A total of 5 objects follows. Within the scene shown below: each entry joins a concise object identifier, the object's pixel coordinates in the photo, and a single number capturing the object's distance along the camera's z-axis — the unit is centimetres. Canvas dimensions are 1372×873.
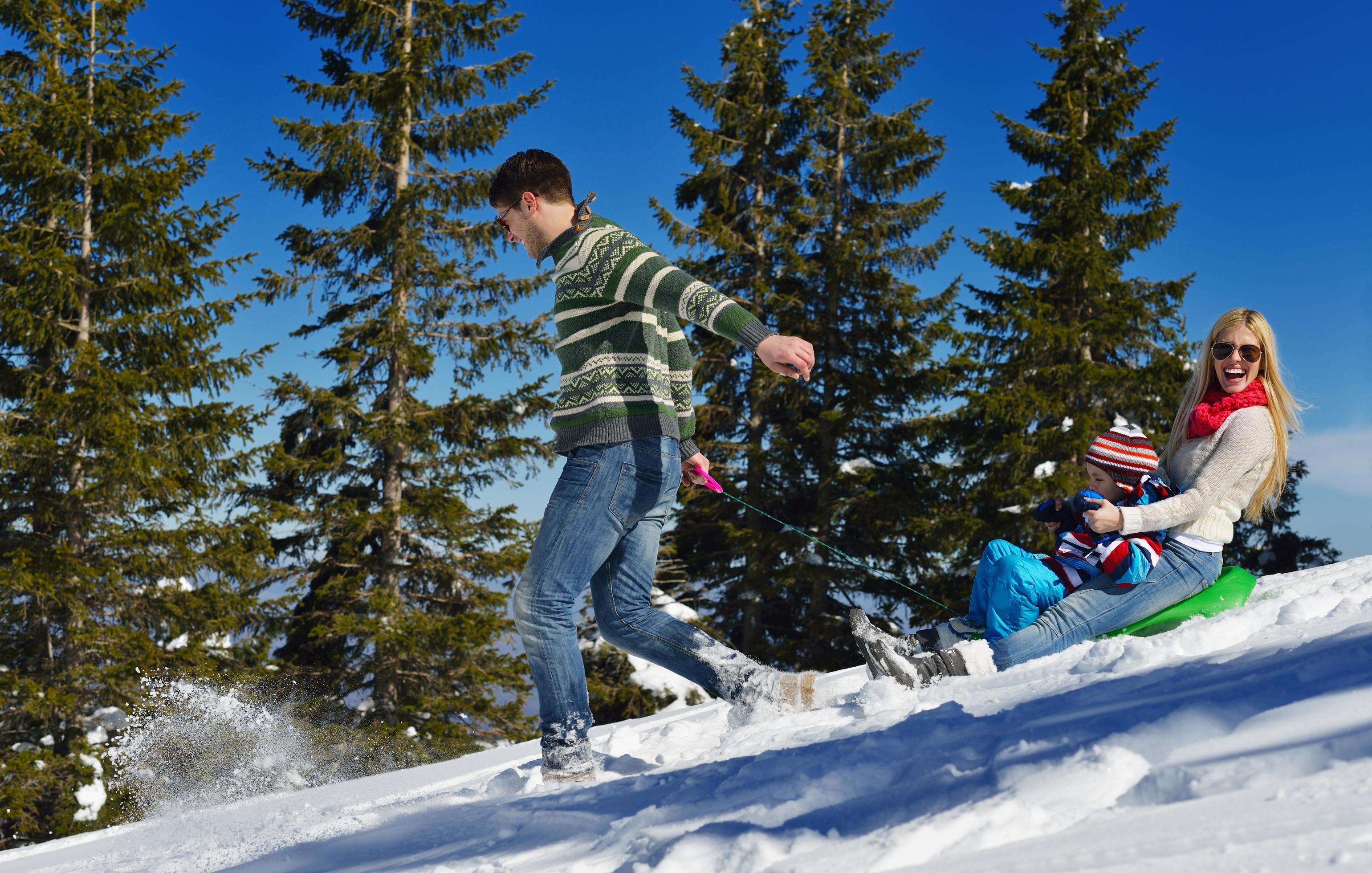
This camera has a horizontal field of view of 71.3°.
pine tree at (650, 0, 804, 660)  1620
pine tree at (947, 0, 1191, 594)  1290
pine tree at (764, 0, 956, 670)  1576
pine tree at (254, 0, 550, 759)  1300
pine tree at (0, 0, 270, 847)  1020
